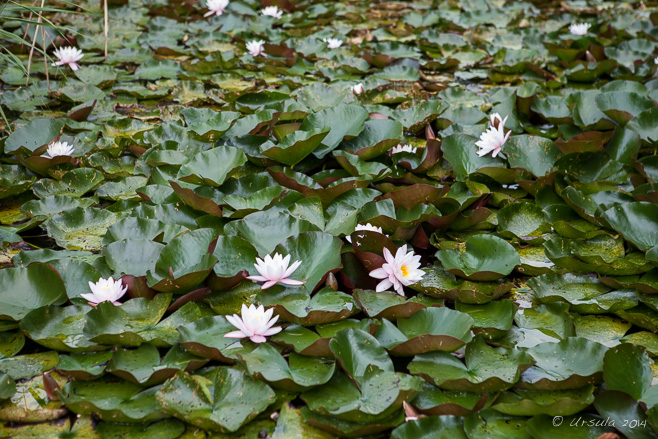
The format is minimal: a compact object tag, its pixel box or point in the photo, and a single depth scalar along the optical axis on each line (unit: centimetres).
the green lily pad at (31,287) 177
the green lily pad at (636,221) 211
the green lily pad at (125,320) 161
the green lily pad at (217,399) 140
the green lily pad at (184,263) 177
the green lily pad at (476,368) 151
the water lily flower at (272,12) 540
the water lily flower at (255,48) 424
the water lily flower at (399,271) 186
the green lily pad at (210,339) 156
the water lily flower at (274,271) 177
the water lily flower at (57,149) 264
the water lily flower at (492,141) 265
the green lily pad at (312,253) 188
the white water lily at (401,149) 271
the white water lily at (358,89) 338
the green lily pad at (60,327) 163
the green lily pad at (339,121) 275
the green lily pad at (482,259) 194
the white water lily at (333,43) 442
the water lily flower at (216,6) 506
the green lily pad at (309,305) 169
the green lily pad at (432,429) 136
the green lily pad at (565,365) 150
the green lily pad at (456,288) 183
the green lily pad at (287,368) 149
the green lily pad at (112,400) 141
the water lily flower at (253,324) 160
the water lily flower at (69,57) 370
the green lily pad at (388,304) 172
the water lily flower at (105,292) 174
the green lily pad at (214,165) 235
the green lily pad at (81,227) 216
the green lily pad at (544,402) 139
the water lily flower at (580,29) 477
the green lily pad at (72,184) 254
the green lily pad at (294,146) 246
